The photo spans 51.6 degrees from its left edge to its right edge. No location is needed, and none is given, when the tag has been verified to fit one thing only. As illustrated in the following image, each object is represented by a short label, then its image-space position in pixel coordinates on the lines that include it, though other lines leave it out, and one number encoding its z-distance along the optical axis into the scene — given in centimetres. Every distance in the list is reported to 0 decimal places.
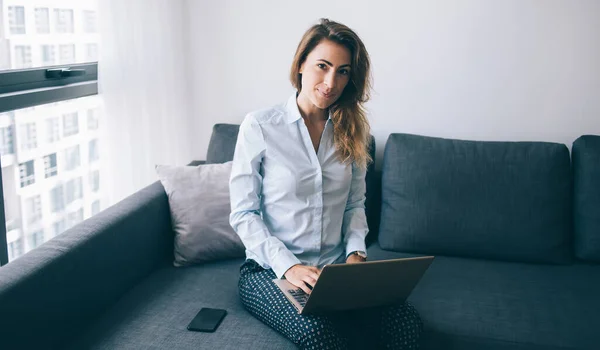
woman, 175
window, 197
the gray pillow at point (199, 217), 218
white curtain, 224
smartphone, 173
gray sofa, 167
